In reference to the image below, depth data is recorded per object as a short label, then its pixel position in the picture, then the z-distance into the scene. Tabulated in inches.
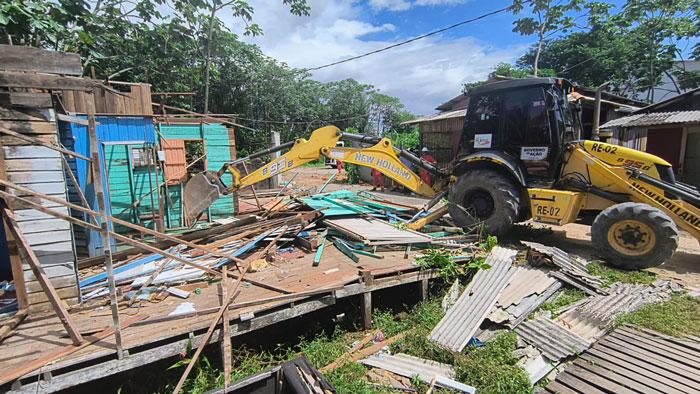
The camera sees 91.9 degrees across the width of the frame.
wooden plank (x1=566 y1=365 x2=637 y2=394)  128.3
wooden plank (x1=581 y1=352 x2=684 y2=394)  128.3
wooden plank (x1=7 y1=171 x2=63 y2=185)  138.6
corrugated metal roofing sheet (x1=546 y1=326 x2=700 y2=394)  129.7
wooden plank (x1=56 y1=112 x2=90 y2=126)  177.3
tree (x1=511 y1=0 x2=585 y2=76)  668.7
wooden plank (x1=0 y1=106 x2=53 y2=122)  136.3
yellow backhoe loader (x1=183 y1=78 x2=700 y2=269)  213.2
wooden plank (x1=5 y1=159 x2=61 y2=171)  138.6
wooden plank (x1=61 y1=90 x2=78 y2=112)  242.1
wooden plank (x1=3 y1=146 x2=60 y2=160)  137.7
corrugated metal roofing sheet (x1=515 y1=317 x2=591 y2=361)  150.4
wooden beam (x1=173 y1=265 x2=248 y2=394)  122.7
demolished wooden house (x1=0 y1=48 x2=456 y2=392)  119.1
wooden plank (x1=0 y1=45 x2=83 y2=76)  125.5
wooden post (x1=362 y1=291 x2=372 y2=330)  184.2
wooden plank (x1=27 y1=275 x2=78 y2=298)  144.5
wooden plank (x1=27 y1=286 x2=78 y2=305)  145.4
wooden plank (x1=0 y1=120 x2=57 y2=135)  136.4
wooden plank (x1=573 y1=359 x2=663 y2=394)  129.1
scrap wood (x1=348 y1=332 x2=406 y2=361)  157.5
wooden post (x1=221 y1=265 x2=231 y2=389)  125.2
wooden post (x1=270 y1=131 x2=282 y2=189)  575.2
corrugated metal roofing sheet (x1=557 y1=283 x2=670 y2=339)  167.1
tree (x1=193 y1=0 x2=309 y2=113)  499.5
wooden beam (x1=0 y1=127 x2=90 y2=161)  122.2
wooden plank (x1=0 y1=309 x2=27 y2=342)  129.0
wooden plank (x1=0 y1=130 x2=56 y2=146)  136.3
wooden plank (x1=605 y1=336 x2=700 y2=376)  135.7
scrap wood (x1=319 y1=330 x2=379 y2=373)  147.9
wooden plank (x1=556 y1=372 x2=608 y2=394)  128.9
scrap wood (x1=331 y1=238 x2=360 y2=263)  218.4
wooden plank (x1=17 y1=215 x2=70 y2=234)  140.3
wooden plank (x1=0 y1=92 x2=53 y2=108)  135.0
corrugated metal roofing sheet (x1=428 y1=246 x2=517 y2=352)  159.2
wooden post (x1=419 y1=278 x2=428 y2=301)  201.6
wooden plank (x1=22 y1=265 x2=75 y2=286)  142.6
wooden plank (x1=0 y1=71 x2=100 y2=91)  116.6
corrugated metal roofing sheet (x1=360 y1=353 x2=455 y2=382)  142.6
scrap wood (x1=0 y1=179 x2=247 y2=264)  104.7
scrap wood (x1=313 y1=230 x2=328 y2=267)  213.7
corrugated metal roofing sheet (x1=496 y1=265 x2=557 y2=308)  184.1
